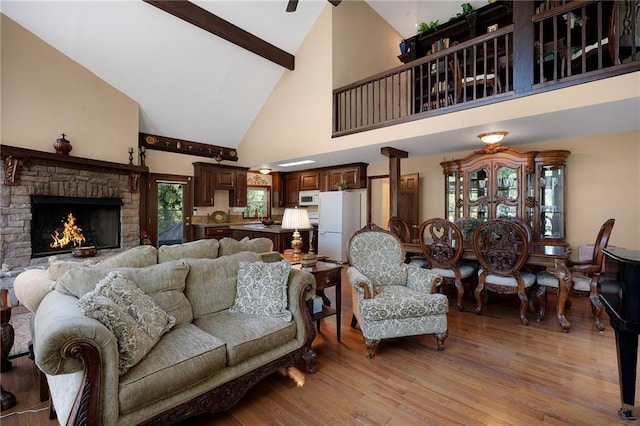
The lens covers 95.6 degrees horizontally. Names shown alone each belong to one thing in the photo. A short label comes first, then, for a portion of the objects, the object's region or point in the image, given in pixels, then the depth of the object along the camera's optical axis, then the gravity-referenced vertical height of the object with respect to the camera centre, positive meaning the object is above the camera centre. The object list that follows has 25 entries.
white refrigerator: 6.21 -0.26
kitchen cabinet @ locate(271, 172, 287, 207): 7.86 +0.56
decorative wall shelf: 5.88 +1.39
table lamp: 2.98 -0.13
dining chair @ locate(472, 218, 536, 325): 3.09 -0.54
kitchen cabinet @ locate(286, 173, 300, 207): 7.56 +0.53
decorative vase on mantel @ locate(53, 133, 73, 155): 4.25 +0.95
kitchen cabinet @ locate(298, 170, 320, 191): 7.02 +0.70
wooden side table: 2.61 -0.66
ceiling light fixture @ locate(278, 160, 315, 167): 6.01 +1.00
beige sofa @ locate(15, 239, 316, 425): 1.29 -0.78
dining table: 2.92 -0.60
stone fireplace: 3.92 +0.15
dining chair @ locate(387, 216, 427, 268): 4.20 -0.37
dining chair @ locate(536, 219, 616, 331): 2.91 -0.77
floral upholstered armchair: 2.47 -0.79
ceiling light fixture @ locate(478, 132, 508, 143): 3.74 +0.92
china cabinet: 4.27 +0.31
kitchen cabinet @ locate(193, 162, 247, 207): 6.60 +0.63
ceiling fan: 3.43 +2.45
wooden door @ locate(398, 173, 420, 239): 5.72 +0.16
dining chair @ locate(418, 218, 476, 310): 3.47 -0.57
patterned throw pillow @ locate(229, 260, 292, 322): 2.18 -0.63
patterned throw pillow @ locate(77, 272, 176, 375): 1.45 -0.58
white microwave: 7.08 +0.26
